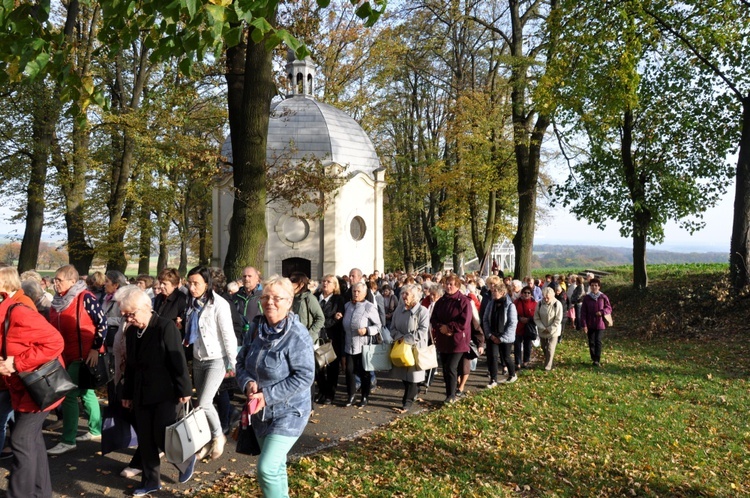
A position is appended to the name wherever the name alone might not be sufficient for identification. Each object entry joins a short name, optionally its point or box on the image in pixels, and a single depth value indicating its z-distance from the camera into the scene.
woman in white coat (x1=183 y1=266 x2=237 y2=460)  6.20
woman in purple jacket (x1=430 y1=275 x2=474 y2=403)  8.91
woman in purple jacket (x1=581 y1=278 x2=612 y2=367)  12.04
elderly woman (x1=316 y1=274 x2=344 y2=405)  9.15
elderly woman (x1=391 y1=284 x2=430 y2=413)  8.69
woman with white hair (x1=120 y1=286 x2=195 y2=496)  5.27
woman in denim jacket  4.32
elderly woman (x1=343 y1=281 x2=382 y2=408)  8.94
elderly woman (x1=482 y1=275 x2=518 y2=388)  10.28
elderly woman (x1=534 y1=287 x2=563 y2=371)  11.68
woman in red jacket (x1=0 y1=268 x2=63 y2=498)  4.73
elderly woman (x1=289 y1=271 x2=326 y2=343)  8.25
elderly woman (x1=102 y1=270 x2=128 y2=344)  8.04
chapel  27.03
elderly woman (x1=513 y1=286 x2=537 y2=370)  11.59
